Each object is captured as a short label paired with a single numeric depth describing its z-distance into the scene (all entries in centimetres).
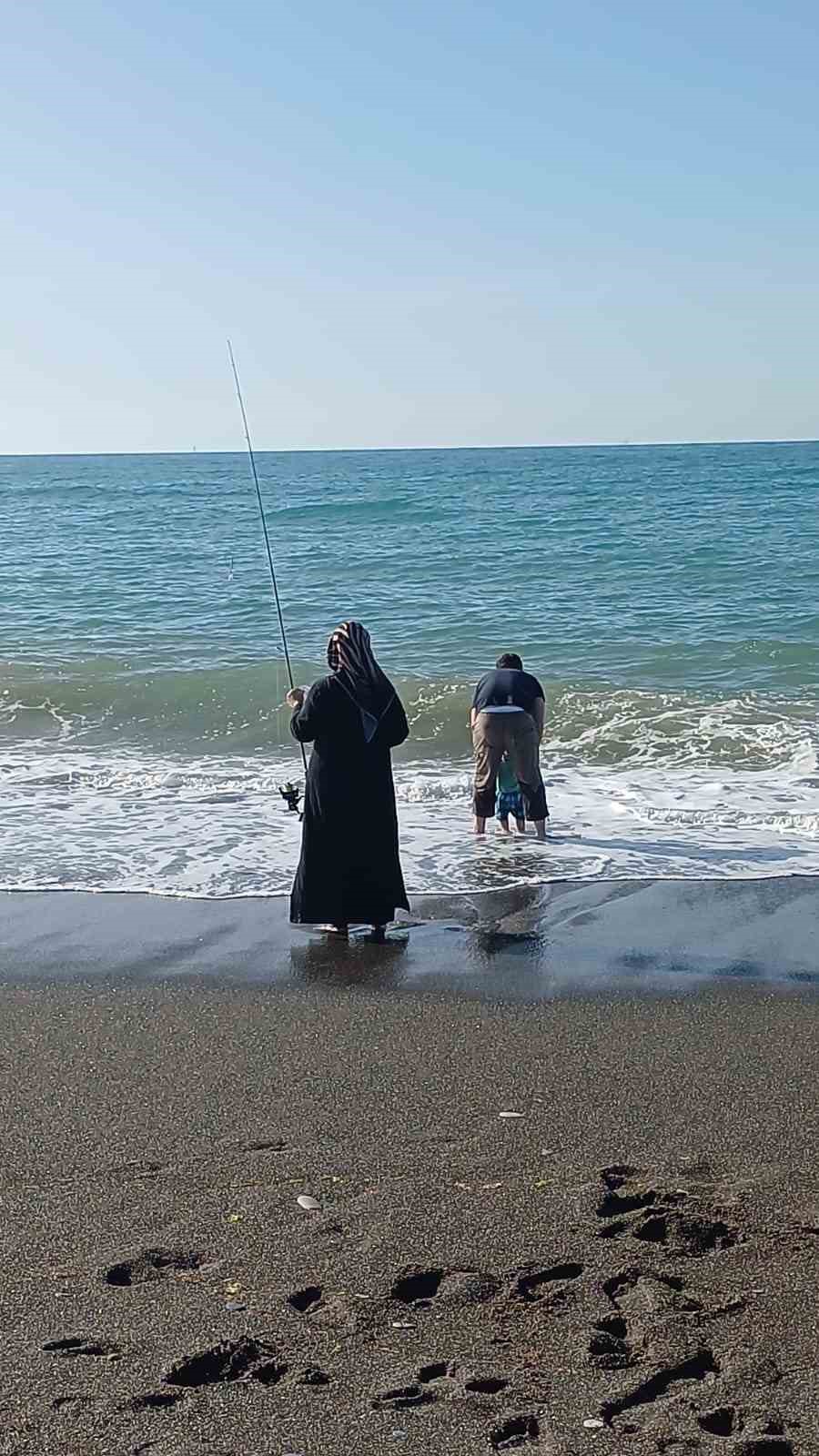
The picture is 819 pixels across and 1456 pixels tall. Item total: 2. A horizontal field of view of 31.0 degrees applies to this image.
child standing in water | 1008
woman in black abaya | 743
